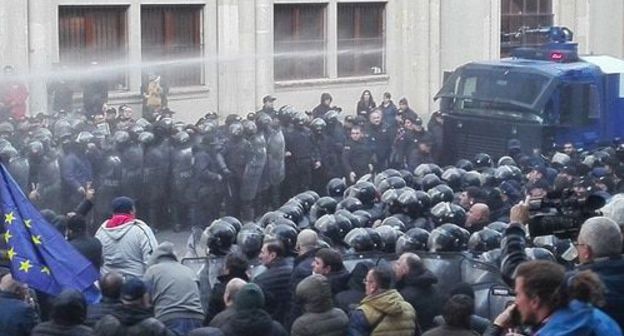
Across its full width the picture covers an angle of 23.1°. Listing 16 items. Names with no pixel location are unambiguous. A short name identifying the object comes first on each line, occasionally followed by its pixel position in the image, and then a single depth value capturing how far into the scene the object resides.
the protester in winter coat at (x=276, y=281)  11.02
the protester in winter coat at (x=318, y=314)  9.41
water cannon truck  21.56
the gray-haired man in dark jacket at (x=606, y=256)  7.71
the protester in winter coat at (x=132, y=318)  9.09
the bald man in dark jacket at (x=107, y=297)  9.87
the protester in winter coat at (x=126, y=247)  12.70
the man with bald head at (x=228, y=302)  9.46
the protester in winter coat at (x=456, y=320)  8.77
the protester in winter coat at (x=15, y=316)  9.69
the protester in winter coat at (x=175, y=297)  10.77
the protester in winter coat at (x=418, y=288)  10.52
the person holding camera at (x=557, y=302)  6.63
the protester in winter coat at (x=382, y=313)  9.52
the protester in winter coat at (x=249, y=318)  9.19
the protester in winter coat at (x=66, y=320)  9.12
